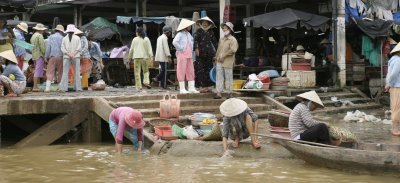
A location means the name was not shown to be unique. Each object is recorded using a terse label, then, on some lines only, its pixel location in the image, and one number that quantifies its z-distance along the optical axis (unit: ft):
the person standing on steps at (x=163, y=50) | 44.12
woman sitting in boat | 25.90
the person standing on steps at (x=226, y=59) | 39.96
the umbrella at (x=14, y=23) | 57.26
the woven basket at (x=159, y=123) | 33.35
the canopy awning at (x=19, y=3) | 36.39
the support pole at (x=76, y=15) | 74.79
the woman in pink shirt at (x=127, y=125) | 28.86
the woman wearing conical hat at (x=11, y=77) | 35.63
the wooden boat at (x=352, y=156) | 22.98
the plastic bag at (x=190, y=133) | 31.15
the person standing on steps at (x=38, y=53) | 44.14
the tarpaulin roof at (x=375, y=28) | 54.70
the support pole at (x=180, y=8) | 75.23
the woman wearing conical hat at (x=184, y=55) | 40.93
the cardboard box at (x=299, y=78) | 50.21
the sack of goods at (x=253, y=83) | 43.80
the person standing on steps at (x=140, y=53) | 44.14
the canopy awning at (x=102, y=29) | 63.62
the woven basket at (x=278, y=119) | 29.45
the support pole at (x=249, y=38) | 66.74
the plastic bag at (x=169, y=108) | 35.96
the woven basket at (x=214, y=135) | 29.66
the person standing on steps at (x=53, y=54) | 43.29
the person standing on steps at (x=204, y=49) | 41.91
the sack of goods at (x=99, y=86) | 47.46
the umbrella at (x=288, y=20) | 52.11
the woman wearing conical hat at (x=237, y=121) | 27.66
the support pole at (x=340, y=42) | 53.47
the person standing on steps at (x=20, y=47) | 43.16
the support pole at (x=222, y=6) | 55.93
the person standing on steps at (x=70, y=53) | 42.68
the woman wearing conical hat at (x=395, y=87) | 32.94
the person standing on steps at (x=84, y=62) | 45.93
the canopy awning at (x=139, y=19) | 59.41
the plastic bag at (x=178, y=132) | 31.48
